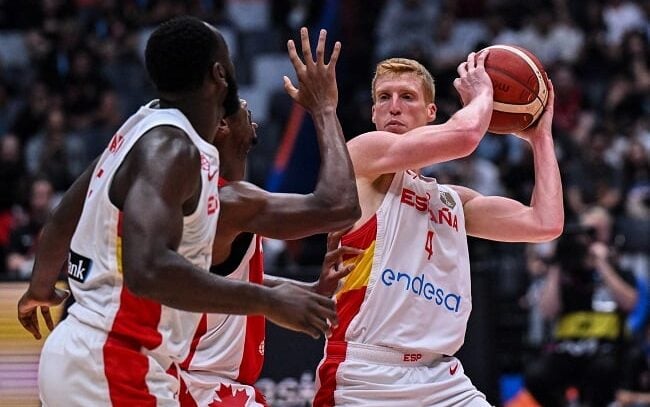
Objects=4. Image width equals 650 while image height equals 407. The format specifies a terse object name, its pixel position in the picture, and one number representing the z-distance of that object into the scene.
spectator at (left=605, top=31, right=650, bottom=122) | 14.80
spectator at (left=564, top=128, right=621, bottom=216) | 12.66
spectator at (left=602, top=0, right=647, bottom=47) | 16.06
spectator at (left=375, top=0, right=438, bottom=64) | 16.31
